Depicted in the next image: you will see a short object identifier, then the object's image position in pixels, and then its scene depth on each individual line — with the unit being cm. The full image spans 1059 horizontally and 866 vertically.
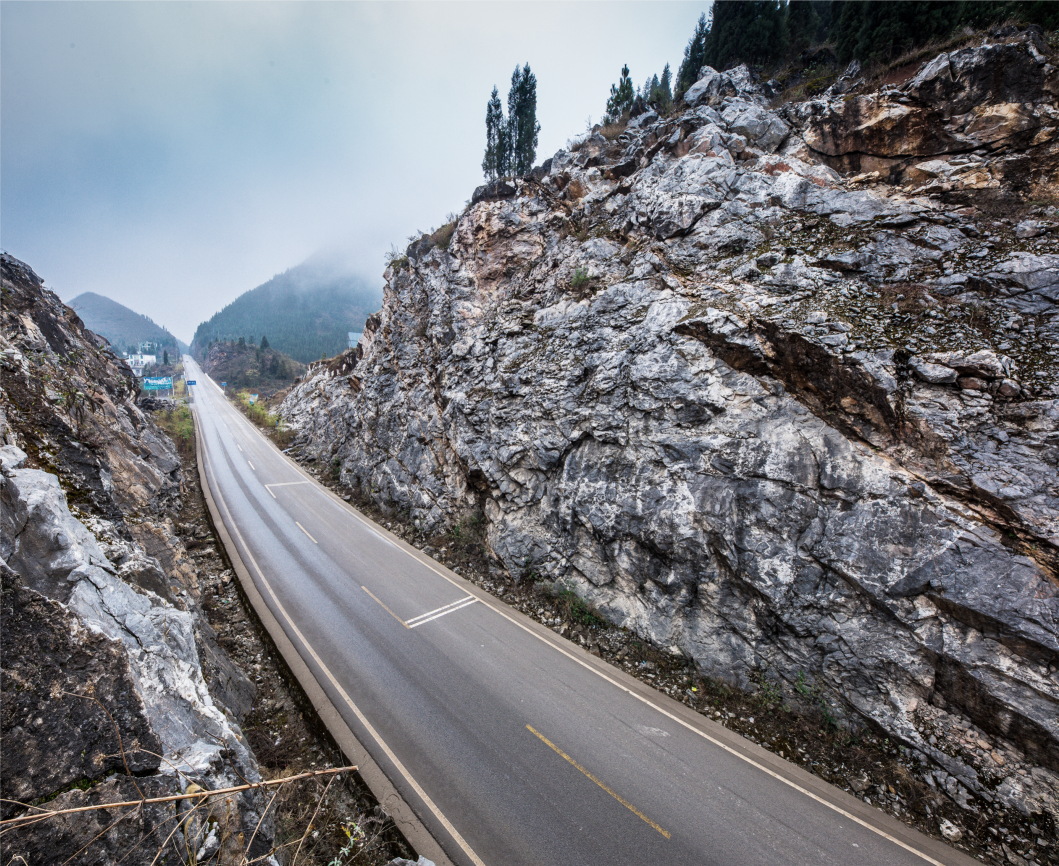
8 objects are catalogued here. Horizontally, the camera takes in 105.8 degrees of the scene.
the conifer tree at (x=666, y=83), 2730
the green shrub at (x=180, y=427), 2916
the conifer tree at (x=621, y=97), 3028
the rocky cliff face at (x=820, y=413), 732
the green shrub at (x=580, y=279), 1577
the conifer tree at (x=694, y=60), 3084
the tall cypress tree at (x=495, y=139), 3403
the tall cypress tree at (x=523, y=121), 3303
